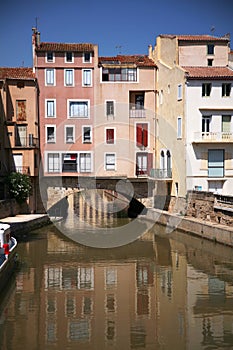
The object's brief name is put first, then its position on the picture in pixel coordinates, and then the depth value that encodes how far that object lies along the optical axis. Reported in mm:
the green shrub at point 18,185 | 34656
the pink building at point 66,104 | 38438
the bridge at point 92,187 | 38375
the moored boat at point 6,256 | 17675
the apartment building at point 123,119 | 38406
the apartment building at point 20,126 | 36688
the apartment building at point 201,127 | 33000
